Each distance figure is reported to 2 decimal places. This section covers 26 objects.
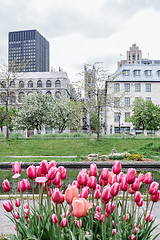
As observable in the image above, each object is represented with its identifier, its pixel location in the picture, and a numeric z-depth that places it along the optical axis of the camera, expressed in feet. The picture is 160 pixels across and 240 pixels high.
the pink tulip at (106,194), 6.68
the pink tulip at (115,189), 7.01
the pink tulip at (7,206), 7.28
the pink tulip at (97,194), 8.21
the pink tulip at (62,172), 7.43
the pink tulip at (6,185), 7.43
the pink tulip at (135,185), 7.32
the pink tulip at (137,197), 7.89
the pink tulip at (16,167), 7.66
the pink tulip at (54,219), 6.88
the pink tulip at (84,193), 6.82
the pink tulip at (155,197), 7.56
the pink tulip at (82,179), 7.27
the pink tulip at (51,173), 6.71
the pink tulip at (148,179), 7.73
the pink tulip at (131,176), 6.84
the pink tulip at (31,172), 7.26
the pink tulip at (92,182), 7.25
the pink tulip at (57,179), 7.01
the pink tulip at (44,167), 7.06
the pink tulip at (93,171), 7.68
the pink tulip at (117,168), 7.55
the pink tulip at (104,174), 7.47
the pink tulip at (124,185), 7.49
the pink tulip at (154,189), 7.36
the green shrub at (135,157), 50.68
